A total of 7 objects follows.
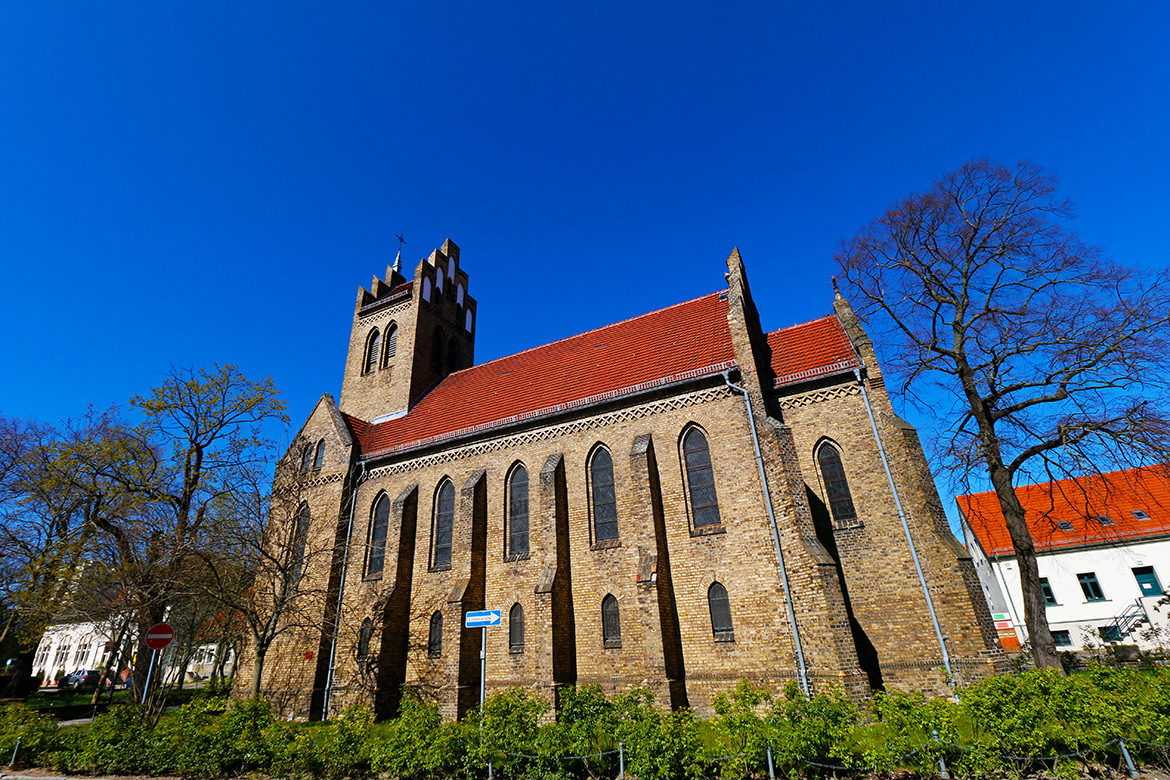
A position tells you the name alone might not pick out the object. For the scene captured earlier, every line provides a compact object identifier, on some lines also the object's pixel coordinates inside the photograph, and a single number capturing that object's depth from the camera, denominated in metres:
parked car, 41.47
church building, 13.61
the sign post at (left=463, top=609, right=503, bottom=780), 11.52
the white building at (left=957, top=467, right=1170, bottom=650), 26.48
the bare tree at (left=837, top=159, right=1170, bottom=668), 12.62
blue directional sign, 11.54
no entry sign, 12.70
